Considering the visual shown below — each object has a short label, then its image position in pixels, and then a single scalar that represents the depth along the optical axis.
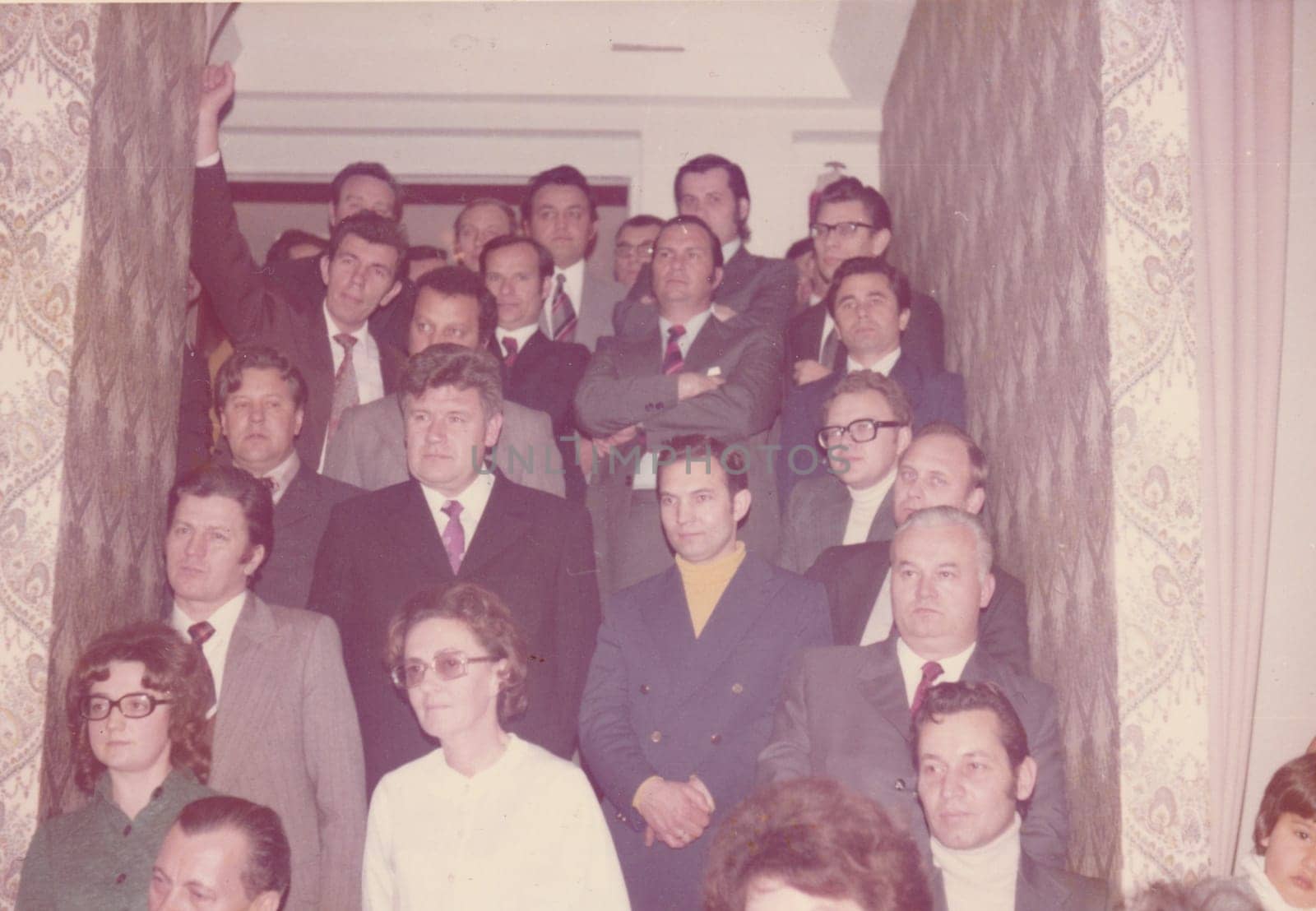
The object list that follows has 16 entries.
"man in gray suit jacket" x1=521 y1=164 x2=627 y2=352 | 5.52
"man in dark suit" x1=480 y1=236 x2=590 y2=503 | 4.65
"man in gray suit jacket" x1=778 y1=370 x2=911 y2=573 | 4.04
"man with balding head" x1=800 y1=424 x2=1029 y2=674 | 3.65
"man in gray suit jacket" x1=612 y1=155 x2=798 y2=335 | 4.72
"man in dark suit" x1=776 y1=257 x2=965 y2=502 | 4.46
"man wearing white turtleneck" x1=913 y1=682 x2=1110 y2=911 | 2.74
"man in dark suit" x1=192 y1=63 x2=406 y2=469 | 4.43
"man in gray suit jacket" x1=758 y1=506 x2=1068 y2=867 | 3.15
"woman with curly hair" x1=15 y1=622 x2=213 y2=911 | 3.01
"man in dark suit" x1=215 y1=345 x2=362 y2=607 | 3.84
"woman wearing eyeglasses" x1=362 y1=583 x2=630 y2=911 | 2.85
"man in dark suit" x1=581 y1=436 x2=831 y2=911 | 3.31
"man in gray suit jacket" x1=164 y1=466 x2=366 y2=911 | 3.21
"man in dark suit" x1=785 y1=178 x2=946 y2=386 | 4.93
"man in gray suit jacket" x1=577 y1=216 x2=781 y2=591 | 4.21
